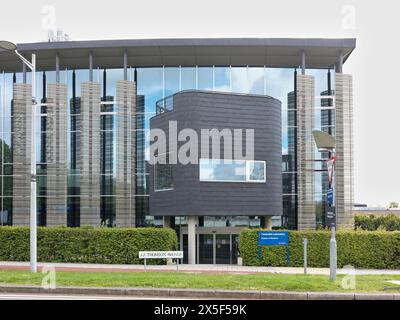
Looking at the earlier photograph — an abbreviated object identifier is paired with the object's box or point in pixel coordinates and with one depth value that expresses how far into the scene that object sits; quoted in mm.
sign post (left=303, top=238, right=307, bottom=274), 19641
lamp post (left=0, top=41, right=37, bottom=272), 17547
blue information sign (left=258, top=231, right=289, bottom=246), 23703
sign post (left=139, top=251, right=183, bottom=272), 20359
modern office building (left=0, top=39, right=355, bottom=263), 32219
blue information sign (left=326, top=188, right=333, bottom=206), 15961
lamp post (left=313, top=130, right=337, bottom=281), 15678
